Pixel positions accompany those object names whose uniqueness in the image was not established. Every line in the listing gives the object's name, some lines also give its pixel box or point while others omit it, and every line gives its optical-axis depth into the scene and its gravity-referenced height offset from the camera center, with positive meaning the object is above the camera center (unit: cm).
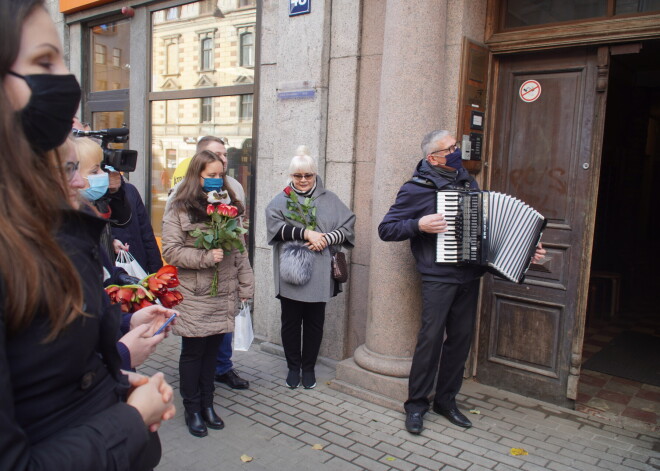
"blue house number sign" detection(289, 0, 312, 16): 551 +149
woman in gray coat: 477 -71
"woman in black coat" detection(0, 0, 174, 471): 111 -27
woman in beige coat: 405 -93
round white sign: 476 +67
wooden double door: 457 -22
